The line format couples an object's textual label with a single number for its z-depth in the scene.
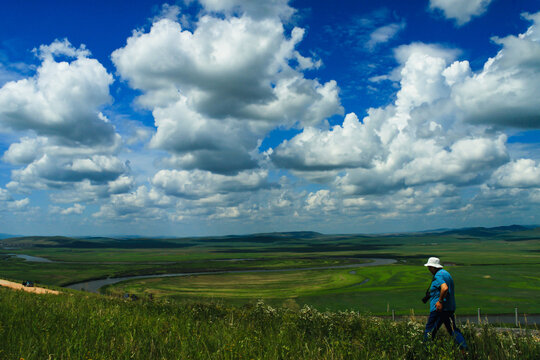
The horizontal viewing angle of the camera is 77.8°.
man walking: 9.02
